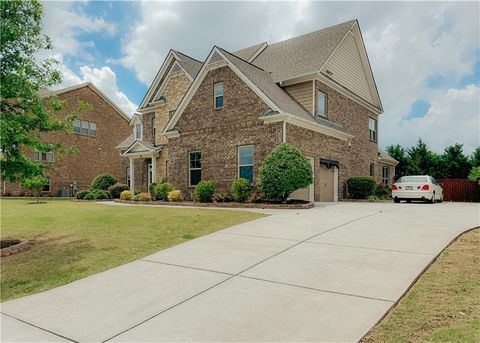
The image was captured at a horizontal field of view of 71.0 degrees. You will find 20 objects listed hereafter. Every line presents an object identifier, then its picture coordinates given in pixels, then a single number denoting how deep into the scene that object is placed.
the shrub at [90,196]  25.40
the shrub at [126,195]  23.11
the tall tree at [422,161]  29.44
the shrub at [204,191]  17.45
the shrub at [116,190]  26.42
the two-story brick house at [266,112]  17.09
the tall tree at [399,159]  32.28
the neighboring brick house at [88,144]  32.66
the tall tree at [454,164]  27.77
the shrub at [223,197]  17.00
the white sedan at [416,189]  17.64
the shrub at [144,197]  20.89
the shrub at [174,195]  19.17
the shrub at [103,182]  27.98
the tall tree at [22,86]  8.16
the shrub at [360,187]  20.56
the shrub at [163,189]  20.02
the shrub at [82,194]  26.16
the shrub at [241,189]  16.05
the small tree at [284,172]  14.31
